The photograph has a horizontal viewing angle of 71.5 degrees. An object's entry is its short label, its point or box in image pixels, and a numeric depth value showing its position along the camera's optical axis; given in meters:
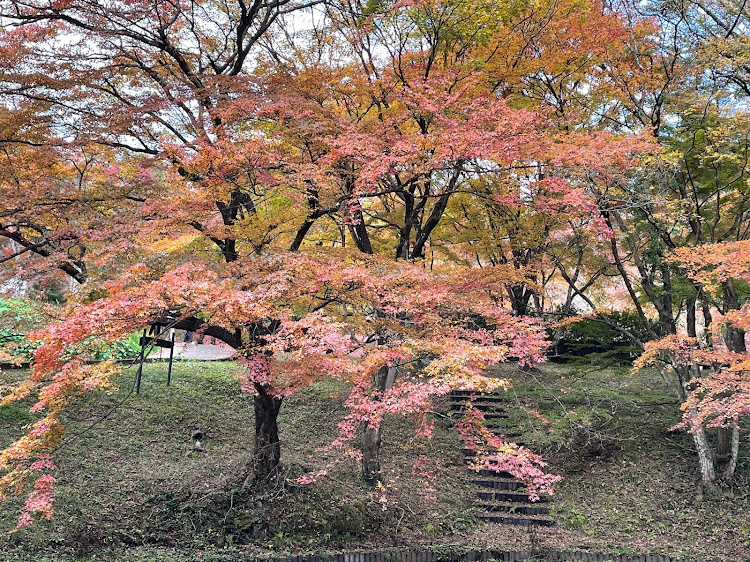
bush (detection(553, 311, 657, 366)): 10.51
